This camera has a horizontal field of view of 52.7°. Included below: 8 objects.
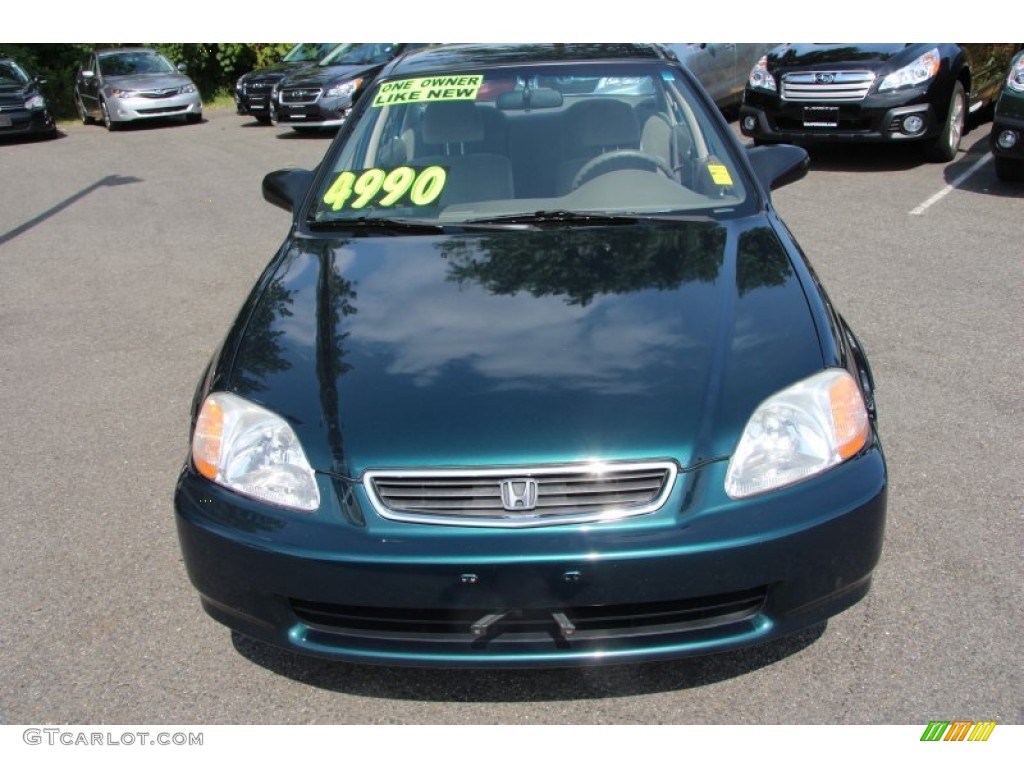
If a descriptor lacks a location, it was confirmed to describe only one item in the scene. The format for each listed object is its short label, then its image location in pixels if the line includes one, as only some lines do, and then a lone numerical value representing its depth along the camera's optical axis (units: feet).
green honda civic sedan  7.77
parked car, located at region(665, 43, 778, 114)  40.22
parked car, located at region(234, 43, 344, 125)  52.80
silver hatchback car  56.44
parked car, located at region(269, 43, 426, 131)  46.62
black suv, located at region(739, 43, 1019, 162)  30.76
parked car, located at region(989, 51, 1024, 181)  26.96
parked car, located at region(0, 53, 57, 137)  52.75
